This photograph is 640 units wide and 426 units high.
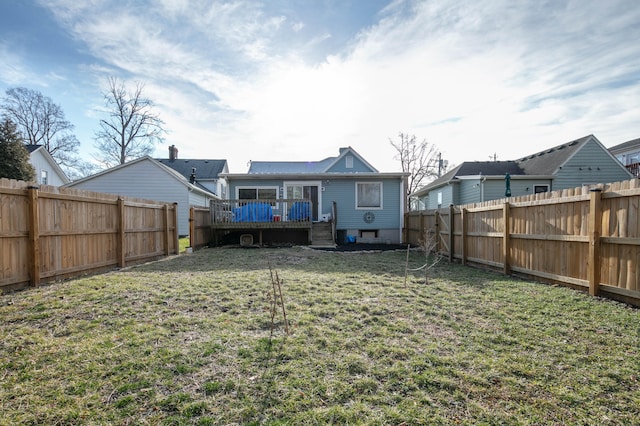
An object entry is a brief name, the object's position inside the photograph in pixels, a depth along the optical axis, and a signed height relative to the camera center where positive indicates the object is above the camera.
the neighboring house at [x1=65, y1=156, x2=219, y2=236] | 17.41 +1.41
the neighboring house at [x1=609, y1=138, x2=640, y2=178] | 23.55 +4.38
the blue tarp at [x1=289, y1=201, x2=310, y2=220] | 13.02 -0.16
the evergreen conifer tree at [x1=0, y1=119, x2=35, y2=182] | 15.47 +2.81
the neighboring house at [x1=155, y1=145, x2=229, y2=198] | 24.78 +3.25
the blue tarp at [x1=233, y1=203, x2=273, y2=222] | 12.64 -0.21
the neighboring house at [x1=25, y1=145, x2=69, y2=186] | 19.91 +2.90
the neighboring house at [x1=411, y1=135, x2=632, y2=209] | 15.34 +1.69
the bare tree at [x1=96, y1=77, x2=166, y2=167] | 26.36 +7.23
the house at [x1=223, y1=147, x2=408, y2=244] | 14.67 +0.46
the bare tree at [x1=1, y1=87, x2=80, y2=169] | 26.11 +7.89
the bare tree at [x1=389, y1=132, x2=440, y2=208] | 31.73 +5.26
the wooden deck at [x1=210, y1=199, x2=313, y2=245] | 12.57 -0.38
